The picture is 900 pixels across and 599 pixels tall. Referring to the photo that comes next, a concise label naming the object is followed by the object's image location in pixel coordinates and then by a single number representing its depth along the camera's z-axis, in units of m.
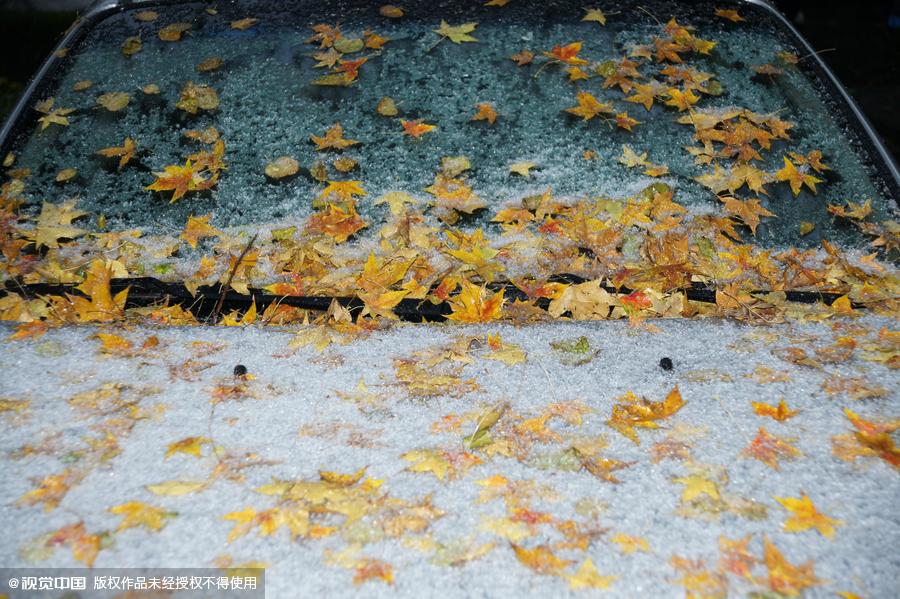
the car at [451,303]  0.75
